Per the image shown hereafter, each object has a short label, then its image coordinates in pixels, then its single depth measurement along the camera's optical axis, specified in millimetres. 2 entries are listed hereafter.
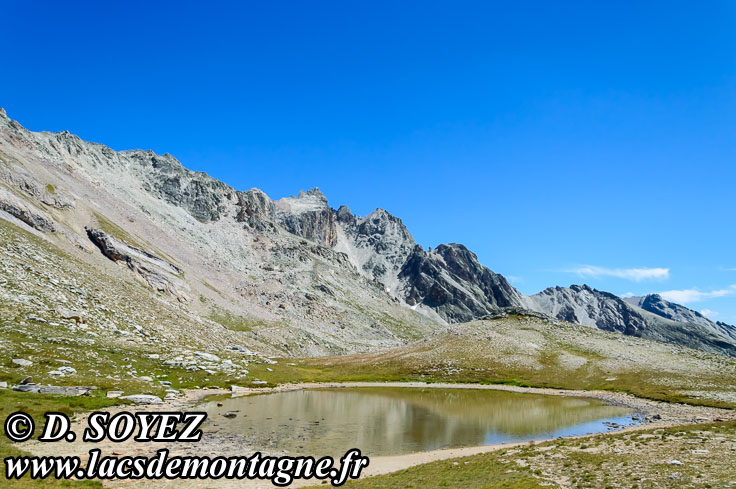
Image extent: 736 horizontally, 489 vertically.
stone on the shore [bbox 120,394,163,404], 43750
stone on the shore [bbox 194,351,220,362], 75125
